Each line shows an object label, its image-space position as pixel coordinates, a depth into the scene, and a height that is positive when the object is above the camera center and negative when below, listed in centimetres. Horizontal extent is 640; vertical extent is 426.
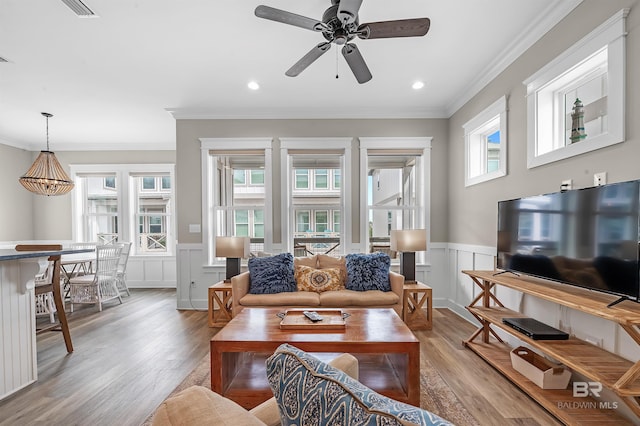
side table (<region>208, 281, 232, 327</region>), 357 -111
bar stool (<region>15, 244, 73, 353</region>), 273 -76
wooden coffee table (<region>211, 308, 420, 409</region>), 190 -88
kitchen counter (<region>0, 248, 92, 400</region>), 215 -81
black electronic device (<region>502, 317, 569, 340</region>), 205 -85
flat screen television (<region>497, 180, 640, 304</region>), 156 -17
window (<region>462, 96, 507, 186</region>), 328 +78
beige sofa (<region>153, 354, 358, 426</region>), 57 -39
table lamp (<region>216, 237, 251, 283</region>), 370 -45
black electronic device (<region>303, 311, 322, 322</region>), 228 -81
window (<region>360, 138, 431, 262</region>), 434 +37
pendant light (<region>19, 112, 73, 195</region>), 425 +48
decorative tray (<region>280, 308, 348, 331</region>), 217 -84
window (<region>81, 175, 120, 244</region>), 587 +4
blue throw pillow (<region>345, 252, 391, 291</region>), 347 -72
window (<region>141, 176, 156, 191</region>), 601 +53
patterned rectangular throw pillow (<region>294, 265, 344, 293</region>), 349 -81
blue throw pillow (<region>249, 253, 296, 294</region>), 342 -74
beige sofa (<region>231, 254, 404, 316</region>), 320 -94
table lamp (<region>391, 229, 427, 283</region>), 365 -38
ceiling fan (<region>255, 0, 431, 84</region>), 179 +116
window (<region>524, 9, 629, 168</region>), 185 +82
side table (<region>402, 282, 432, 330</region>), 344 -113
